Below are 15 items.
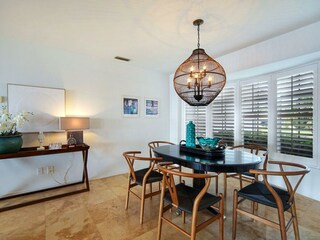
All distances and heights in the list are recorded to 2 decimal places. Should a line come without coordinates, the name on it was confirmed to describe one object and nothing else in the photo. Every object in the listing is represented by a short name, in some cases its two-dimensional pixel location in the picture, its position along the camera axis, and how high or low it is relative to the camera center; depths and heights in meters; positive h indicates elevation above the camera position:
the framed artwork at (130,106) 3.92 +0.28
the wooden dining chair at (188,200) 1.40 -0.78
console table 2.41 -1.18
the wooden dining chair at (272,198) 1.49 -0.78
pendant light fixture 2.14 +0.54
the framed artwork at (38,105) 2.74 +0.24
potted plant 2.34 -0.21
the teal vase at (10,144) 2.33 -0.35
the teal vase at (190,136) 2.50 -0.26
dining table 1.75 -0.47
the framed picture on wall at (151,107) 4.29 +0.29
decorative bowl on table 2.18 -0.33
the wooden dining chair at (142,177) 2.07 -0.78
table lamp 2.85 -0.13
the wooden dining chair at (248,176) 2.64 -0.92
